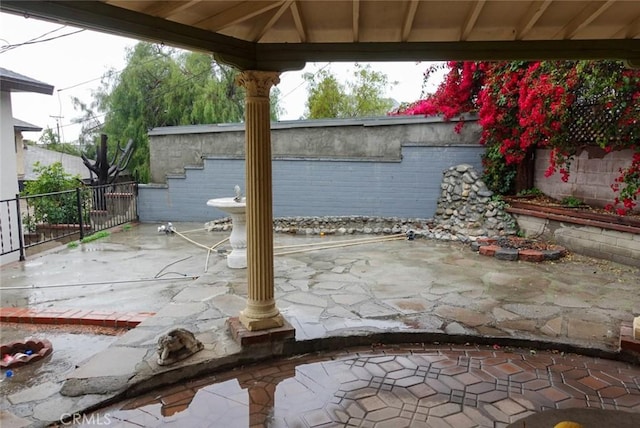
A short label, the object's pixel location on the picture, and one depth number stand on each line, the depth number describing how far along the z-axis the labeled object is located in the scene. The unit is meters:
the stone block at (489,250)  5.66
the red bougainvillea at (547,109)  5.08
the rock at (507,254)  5.42
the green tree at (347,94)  14.70
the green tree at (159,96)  12.77
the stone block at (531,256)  5.31
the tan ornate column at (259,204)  2.86
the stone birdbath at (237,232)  4.91
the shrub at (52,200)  7.88
